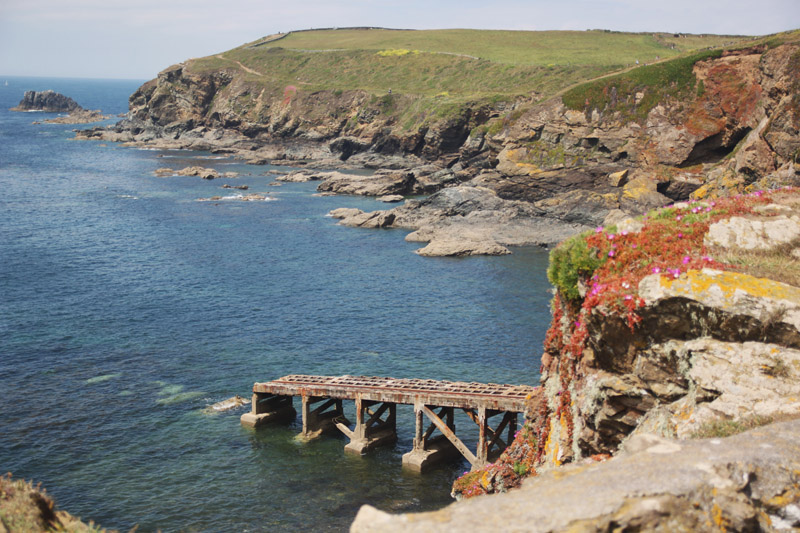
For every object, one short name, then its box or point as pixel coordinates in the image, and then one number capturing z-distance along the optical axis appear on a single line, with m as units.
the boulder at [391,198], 112.75
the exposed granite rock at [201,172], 133.00
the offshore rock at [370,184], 118.25
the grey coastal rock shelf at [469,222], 83.12
